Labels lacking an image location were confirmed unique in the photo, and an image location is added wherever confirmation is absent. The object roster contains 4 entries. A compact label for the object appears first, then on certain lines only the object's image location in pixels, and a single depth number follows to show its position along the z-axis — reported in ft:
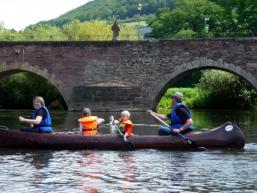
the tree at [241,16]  131.01
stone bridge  94.36
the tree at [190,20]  157.33
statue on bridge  100.43
